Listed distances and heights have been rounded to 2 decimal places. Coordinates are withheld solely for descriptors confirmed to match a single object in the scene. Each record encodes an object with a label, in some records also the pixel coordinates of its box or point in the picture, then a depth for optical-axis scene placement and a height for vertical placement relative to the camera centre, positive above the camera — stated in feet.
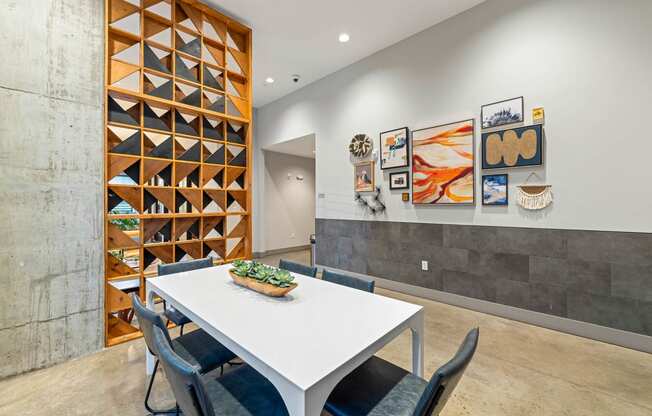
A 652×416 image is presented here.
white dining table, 3.01 -1.80
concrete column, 6.86 +0.77
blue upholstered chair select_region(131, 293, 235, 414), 4.39 -2.80
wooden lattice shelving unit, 8.59 +2.37
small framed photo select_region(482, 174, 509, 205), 10.14 +0.64
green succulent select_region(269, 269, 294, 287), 5.42 -1.46
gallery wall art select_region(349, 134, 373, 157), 14.35 +3.36
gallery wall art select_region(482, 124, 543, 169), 9.40 +2.14
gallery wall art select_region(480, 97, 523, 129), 9.86 +3.53
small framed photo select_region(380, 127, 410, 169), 12.95 +2.90
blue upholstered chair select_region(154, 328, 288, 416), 2.93 -2.80
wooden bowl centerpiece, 5.38 -1.50
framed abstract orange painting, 11.05 +1.85
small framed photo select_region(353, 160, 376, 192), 14.28 +1.64
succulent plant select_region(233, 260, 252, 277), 6.14 -1.42
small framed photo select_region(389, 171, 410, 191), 13.01 +1.31
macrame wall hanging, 9.30 +0.37
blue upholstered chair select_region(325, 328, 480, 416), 2.91 -2.80
